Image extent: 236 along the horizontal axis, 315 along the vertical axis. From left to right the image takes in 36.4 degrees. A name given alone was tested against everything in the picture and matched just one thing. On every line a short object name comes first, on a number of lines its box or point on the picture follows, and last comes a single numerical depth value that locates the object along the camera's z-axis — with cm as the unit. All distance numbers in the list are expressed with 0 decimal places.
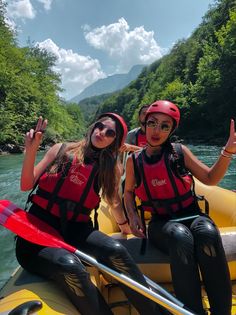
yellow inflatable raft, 182
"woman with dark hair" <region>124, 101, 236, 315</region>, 196
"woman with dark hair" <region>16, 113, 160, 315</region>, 189
